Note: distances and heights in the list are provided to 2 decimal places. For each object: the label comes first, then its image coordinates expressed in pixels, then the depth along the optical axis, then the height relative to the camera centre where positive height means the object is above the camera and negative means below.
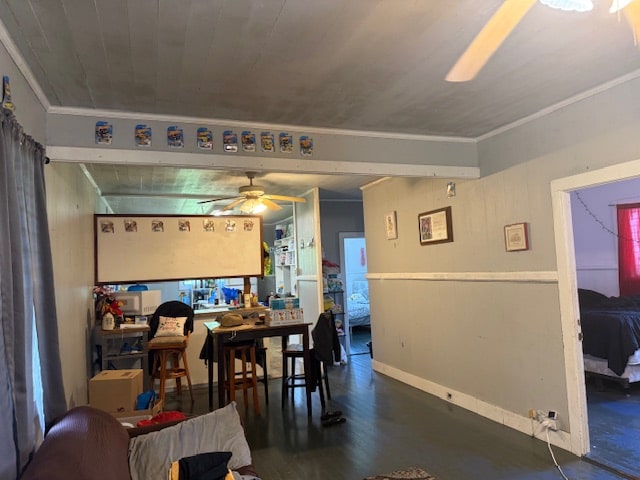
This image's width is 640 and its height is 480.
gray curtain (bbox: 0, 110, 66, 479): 1.62 -0.10
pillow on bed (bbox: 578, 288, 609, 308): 5.45 -0.69
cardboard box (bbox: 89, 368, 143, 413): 3.36 -0.94
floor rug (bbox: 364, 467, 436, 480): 2.87 -1.48
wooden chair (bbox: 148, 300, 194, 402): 4.59 -0.83
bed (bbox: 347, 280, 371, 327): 9.09 -0.98
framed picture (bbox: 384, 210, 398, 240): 5.43 +0.41
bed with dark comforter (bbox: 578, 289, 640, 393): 4.30 -1.01
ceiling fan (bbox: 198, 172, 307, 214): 4.90 +0.76
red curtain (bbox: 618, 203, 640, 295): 5.70 -0.06
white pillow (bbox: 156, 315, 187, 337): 4.73 -0.63
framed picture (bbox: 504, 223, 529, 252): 3.54 +0.11
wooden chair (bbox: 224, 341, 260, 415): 4.18 -1.06
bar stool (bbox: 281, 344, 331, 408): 4.29 -1.15
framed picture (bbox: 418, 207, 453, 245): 4.46 +0.31
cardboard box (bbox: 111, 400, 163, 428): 3.10 -1.05
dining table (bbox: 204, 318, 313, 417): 4.01 -0.66
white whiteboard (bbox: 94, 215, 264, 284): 5.25 +0.29
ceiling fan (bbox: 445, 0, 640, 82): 1.44 +1.00
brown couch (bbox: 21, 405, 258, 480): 1.49 -0.69
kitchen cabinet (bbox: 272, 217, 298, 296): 7.54 +0.04
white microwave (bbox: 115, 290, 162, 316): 5.16 -0.37
